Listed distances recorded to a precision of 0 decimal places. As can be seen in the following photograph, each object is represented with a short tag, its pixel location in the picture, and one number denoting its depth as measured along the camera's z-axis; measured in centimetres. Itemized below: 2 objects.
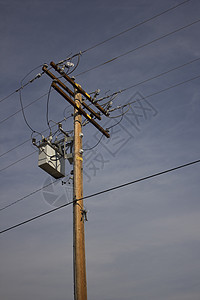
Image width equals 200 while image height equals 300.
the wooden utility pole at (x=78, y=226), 727
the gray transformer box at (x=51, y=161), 944
